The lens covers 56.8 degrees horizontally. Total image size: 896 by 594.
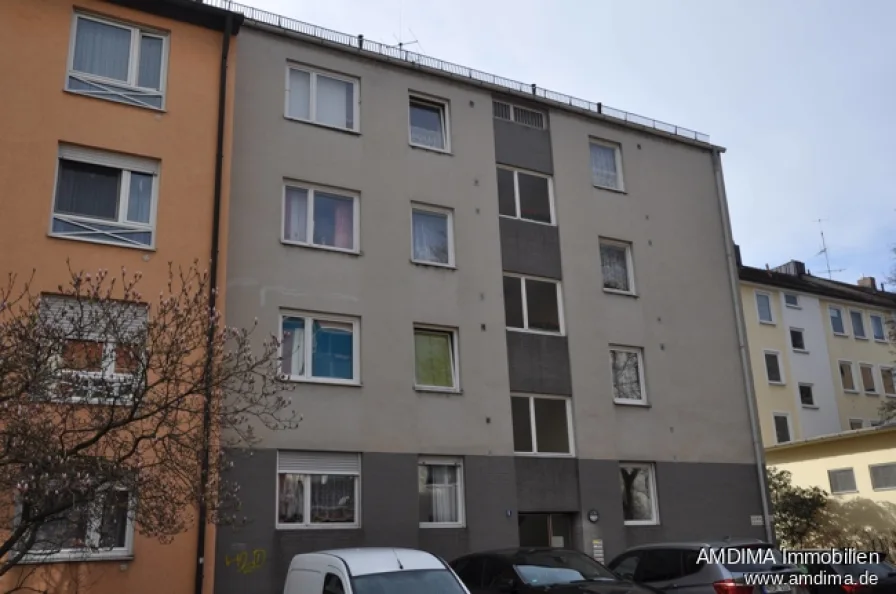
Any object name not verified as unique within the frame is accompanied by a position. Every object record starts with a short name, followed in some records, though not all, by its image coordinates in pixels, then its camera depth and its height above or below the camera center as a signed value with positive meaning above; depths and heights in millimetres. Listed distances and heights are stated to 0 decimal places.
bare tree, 8328 +1378
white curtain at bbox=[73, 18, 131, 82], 15141 +8844
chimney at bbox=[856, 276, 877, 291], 46000 +12807
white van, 9102 -406
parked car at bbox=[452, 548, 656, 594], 10945 -578
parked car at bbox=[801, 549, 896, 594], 15258 -1027
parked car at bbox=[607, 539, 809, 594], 10875 -589
